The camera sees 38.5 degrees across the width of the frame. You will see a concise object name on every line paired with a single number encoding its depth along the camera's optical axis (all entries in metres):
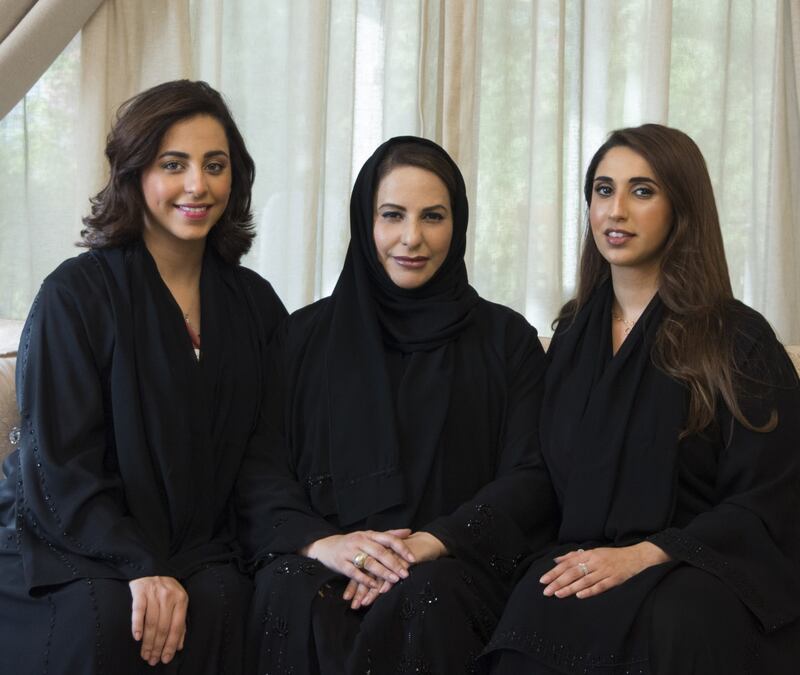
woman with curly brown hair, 2.25
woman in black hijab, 2.33
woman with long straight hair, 2.23
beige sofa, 2.70
